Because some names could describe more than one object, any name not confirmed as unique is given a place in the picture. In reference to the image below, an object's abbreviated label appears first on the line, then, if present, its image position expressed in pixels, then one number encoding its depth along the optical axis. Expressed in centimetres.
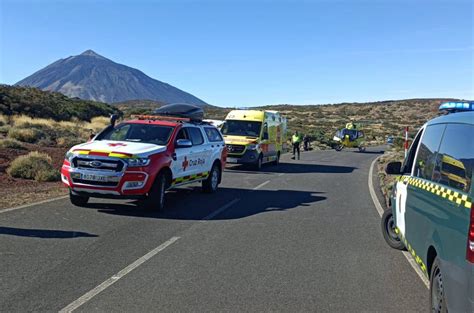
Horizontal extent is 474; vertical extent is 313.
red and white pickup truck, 1010
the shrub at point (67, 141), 2578
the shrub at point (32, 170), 1557
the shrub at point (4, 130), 2730
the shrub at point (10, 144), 2158
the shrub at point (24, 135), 2569
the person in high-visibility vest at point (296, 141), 3026
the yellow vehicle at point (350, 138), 4731
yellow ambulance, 2223
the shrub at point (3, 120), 3315
